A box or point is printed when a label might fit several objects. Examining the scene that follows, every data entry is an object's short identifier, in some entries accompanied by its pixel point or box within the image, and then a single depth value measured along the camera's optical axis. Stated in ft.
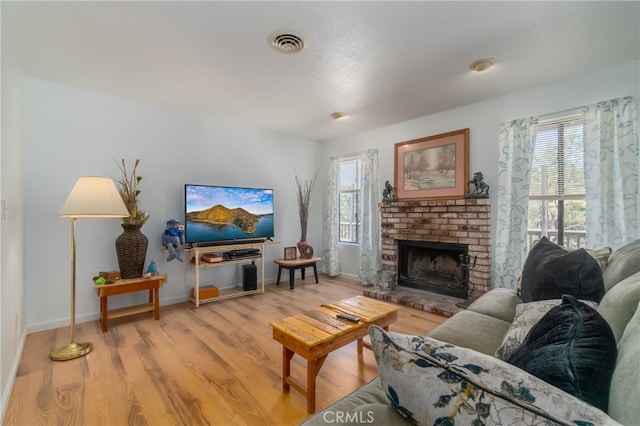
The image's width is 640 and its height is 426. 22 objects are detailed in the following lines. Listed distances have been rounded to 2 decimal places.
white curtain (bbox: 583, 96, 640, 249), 8.11
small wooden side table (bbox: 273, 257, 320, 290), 13.76
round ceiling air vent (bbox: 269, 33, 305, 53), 6.82
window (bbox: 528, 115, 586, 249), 9.23
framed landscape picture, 11.61
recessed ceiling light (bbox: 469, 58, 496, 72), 7.98
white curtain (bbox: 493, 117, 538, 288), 9.97
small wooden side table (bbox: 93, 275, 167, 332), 8.96
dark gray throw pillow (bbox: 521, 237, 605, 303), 4.83
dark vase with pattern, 9.59
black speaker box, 12.99
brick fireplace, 10.78
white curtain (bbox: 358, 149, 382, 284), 14.61
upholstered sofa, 1.76
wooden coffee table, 5.49
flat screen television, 11.67
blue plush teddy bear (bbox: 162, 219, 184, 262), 10.87
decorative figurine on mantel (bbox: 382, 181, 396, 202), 13.79
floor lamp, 7.37
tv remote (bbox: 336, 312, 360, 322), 6.32
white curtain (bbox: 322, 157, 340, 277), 16.51
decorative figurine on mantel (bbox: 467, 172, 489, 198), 10.84
